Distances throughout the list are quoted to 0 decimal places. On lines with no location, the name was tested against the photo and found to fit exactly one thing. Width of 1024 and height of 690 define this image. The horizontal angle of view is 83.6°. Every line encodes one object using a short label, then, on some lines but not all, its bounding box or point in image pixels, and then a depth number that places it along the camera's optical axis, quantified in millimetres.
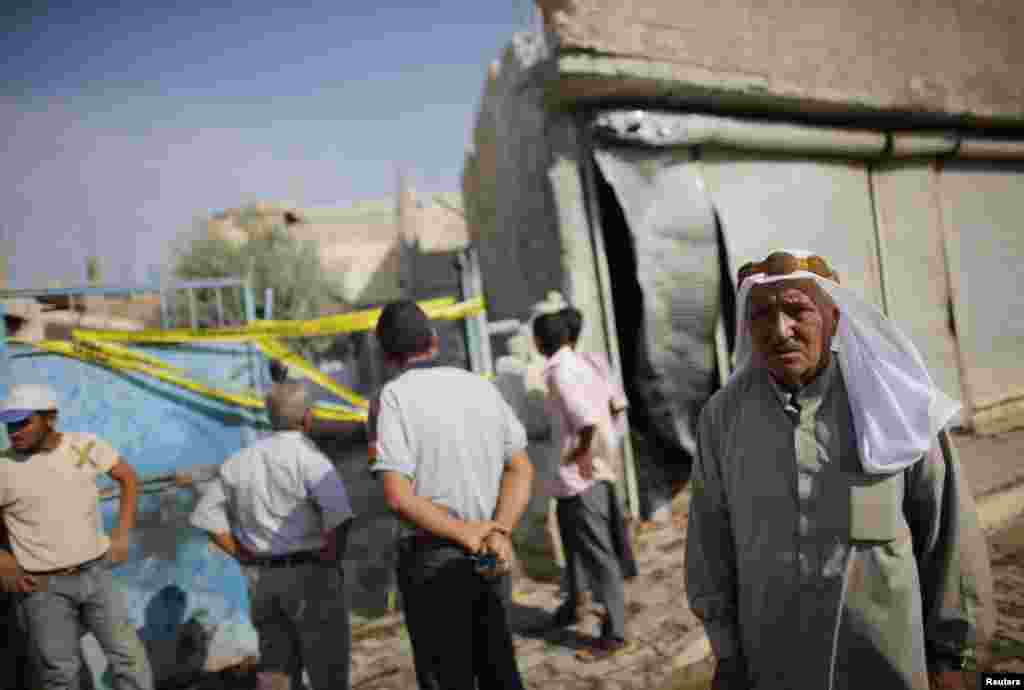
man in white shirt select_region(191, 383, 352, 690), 2553
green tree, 17156
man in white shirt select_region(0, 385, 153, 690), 2514
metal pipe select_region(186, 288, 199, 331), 3450
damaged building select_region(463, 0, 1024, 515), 4438
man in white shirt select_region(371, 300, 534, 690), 1960
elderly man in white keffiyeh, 1341
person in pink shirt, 3129
